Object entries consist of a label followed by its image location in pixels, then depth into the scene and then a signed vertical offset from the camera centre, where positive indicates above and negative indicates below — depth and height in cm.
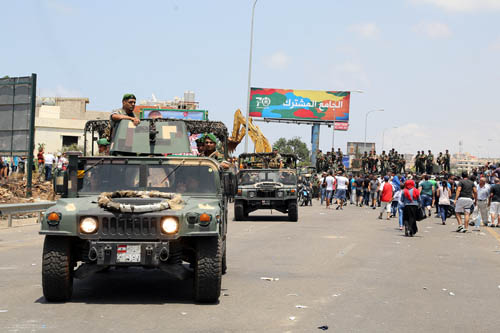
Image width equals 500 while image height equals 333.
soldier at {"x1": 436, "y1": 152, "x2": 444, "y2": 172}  5006 +83
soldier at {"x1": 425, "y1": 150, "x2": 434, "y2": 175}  4987 +65
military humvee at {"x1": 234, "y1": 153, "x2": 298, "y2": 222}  2509 -92
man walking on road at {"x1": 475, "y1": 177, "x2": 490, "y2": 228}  2550 -85
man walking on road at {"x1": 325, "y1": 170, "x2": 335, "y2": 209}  3712 -102
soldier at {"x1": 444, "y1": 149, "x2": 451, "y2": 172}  4991 +71
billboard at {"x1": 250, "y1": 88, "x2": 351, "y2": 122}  7569 +633
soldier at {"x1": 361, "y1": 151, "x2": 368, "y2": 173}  5147 +43
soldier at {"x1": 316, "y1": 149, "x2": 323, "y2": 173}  5325 +33
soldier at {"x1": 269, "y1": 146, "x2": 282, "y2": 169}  3036 +14
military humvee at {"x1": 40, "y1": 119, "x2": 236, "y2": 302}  804 -81
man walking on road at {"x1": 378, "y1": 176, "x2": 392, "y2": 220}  2823 -101
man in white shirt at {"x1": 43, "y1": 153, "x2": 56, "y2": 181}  3566 -48
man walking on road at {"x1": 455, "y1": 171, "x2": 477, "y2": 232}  2316 -78
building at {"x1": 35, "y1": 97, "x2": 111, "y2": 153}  9581 +334
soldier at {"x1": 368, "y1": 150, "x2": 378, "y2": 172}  5138 +43
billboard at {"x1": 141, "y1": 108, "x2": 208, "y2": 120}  6779 +433
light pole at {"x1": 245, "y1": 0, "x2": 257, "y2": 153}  4384 +562
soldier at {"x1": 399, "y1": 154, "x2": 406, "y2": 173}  5228 +66
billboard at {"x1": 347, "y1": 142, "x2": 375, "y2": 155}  10831 +329
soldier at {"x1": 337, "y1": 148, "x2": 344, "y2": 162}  5220 +89
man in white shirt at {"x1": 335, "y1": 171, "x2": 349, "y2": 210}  3544 -100
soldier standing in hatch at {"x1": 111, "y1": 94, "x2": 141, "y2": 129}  1116 +74
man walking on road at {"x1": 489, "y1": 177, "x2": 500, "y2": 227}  2506 -95
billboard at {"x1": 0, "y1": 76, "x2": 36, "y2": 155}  2786 +148
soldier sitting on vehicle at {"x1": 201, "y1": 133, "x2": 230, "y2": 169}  1172 +25
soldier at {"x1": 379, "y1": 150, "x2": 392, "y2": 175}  5181 +60
